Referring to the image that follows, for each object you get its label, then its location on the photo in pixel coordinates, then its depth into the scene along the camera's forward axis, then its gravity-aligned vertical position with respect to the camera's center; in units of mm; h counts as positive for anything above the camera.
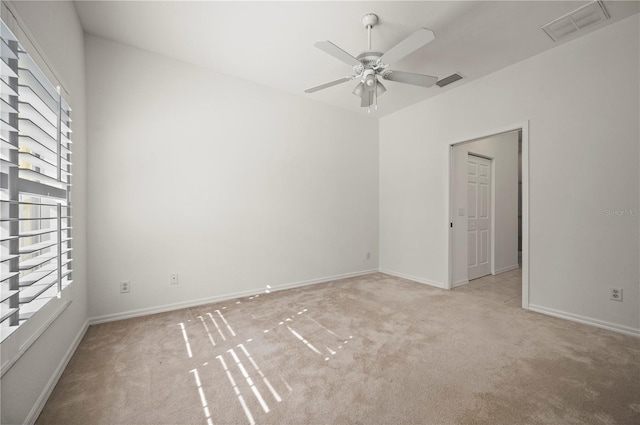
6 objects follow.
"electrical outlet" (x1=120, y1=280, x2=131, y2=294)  2650 -753
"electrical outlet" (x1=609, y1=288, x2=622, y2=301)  2363 -735
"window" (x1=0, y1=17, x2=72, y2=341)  1150 +148
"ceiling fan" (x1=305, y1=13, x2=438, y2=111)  1900 +1185
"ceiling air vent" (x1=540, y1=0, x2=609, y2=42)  2166 +1671
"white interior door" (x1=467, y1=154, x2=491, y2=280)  4180 -64
